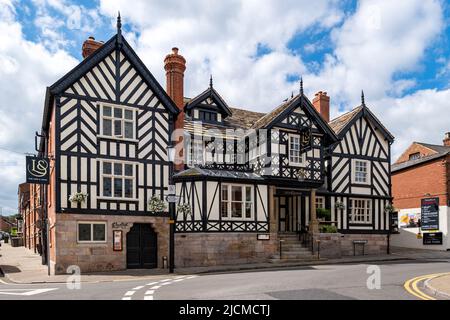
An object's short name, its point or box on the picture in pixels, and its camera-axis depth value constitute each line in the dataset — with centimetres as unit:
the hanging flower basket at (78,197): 2039
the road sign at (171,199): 1958
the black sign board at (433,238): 3266
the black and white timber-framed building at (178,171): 2116
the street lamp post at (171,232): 1950
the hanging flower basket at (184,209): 2289
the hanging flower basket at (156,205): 2228
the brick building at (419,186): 3284
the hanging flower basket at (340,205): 2906
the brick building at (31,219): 3448
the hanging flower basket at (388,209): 3072
